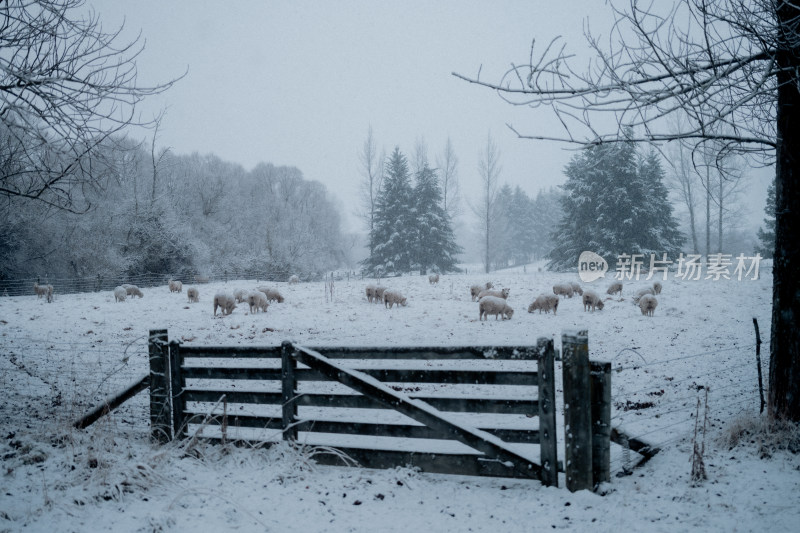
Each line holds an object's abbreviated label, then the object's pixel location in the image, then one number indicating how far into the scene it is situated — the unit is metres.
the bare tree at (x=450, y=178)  46.59
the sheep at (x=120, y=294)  22.91
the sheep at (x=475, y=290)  21.61
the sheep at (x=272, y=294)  21.38
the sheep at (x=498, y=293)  19.69
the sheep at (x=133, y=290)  25.09
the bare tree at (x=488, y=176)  43.53
